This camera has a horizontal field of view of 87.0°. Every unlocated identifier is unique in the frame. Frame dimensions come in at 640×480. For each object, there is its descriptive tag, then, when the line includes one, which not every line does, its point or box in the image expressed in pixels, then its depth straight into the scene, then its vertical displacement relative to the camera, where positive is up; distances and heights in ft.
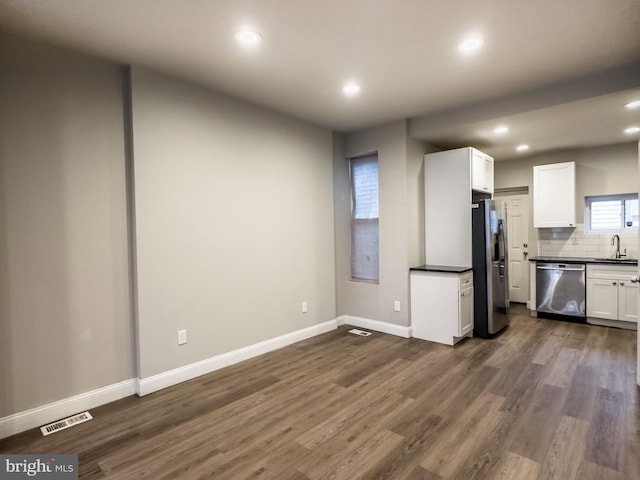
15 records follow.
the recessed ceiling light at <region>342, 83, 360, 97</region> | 10.62 +4.65
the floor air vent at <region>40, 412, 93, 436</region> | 7.59 -4.29
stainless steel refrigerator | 13.35 -1.48
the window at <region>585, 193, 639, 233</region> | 15.98 +0.72
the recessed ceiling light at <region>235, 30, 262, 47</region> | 7.65 +4.60
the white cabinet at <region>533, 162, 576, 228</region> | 16.40 +1.66
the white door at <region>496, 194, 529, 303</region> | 19.16 -0.96
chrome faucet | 15.99 -0.86
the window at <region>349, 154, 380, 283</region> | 15.15 +0.67
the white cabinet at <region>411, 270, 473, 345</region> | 12.76 -2.92
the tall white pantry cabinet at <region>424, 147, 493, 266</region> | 13.70 +1.35
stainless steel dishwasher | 15.43 -2.85
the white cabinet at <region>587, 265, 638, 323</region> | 14.26 -2.86
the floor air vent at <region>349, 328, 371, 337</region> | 14.30 -4.31
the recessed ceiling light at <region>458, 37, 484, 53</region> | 8.09 +4.58
